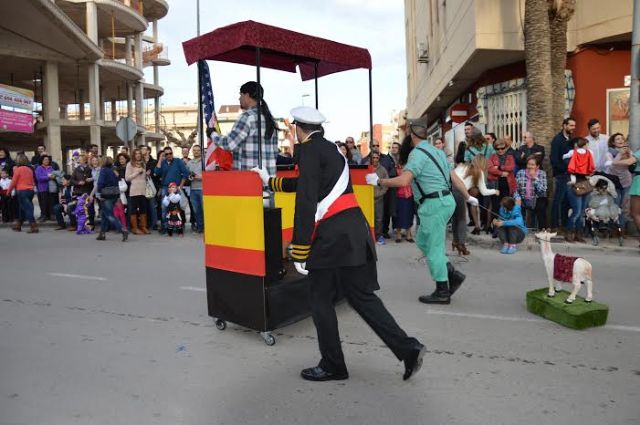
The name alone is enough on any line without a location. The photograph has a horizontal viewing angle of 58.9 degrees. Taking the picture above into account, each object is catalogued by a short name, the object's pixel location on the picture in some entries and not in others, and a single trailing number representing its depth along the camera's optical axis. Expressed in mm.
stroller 9352
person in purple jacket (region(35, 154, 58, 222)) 14609
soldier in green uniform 5746
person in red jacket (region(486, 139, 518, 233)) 10773
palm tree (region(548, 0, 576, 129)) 11750
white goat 5039
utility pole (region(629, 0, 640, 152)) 10062
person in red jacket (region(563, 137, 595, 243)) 9516
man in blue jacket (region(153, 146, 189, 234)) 12656
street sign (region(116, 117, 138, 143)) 17141
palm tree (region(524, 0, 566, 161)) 11297
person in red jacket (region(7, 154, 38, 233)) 13367
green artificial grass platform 4918
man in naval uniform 3730
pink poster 25125
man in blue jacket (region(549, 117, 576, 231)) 10070
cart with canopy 4613
